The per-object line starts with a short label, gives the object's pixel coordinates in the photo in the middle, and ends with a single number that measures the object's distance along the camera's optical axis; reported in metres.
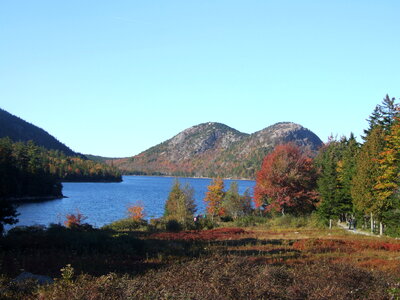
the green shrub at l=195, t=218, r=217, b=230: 36.82
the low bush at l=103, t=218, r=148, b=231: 34.72
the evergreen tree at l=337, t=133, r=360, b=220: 39.25
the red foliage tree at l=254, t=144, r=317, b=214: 47.78
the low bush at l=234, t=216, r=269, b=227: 43.66
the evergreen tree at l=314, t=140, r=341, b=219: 39.78
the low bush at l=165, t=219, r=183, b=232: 33.86
